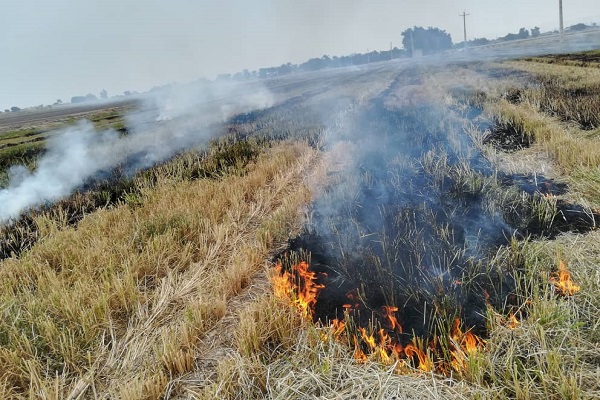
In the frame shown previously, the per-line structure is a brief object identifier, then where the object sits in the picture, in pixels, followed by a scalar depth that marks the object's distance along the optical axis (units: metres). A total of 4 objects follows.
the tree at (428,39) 136.88
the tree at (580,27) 113.24
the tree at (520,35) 130.88
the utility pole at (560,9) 58.23
